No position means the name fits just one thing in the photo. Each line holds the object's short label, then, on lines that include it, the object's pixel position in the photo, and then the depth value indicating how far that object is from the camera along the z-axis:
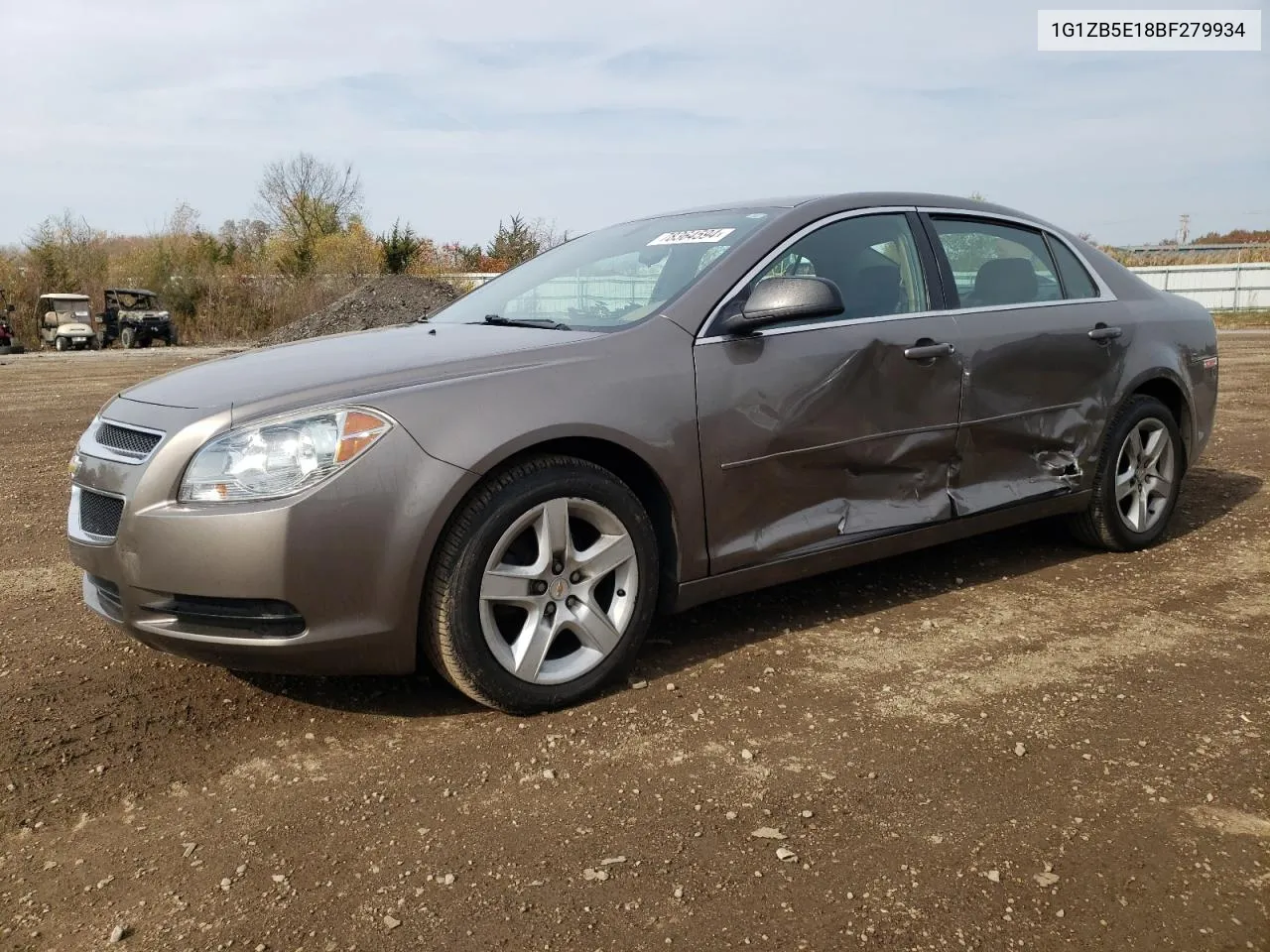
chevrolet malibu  2.96
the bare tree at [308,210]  50.16
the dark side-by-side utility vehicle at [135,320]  30.72
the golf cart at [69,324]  30.14
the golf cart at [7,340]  28.80
